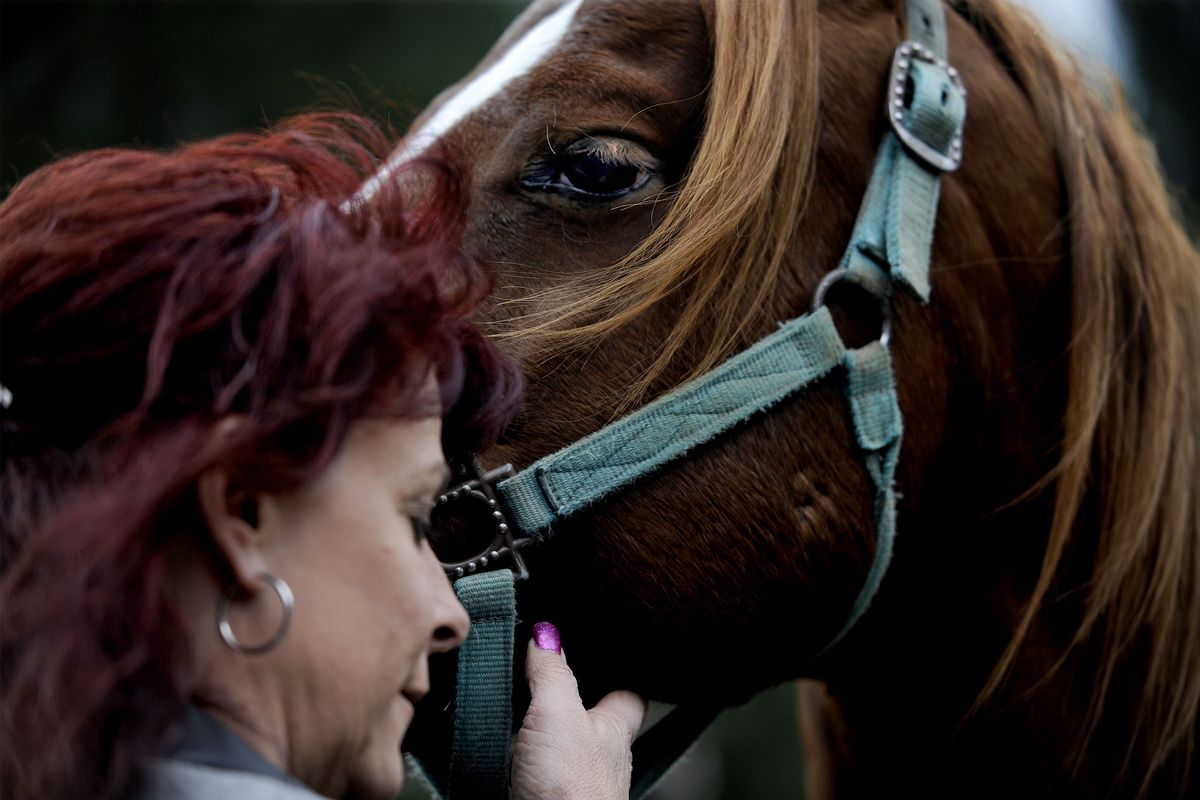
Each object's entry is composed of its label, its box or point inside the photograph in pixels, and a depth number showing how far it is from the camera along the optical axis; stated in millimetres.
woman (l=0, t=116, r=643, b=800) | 1587
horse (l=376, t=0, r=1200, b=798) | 1786
